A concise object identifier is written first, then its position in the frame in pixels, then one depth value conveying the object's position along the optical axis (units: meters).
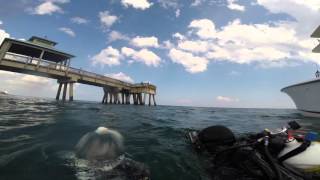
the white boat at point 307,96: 11.51
